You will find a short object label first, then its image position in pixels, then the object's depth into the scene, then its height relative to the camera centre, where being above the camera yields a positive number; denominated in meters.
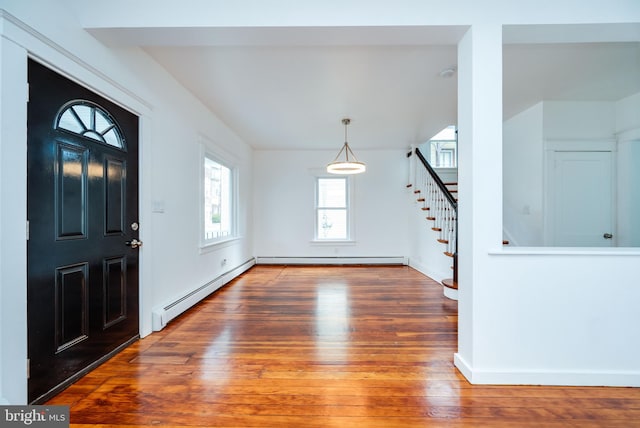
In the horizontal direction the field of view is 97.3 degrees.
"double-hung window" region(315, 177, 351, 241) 6.46 +0.13
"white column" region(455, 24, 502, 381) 1.87 +0.39
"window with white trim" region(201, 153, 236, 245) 4.07 +0.21
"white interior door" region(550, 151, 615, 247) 3.68 +0.19
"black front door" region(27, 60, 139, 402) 1.60 -0.10
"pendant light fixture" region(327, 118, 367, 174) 4.37 +0.74
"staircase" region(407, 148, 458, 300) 3.83 +0.13
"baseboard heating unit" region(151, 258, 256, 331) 2.69 -1.00
